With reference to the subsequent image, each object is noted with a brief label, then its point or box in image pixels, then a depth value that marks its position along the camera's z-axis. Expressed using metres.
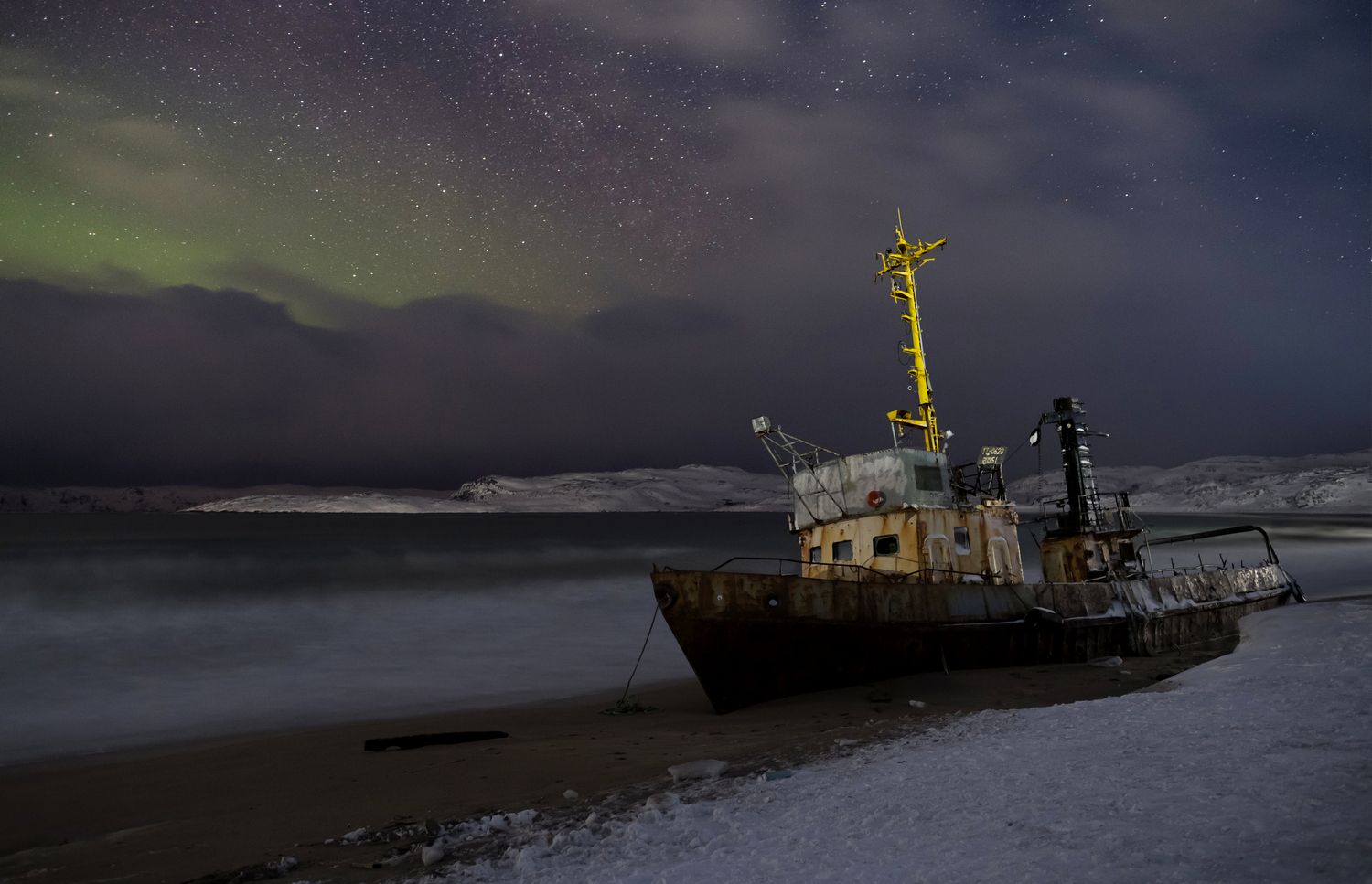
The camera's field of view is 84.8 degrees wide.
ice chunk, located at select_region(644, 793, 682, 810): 6.03
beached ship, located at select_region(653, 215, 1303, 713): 14.63
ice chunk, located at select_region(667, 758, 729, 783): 7.29
